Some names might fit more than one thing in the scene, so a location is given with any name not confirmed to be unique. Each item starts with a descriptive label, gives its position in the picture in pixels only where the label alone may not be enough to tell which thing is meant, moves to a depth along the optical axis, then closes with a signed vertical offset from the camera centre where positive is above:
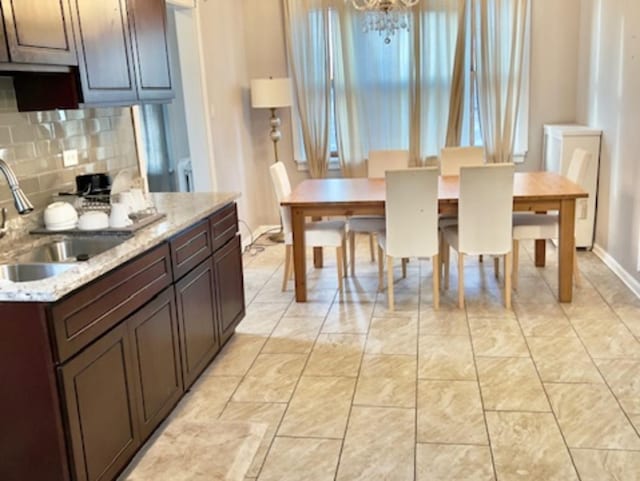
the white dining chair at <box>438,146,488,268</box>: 5.09 -0.35
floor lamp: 5.73 +0.33
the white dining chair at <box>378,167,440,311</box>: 3.84 -0.64
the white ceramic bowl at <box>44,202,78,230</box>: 2.68 -0.35
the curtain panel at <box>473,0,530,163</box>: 5.70 +0.44
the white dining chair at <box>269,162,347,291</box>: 4.34 -0.78
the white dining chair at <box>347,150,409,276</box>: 5.22 -0.37
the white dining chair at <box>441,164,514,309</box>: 3.79 -0.64
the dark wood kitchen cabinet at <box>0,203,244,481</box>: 1.89 -0.83
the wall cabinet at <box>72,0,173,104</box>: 2.66 +0.41
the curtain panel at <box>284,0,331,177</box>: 5.96 +0.55
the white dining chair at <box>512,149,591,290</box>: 4.19 -0.78
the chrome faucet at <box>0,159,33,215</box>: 2.13 -0.19
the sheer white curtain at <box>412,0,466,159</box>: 5.77 +0.46
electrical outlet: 3.07 -0.10
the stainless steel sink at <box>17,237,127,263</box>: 2.52 -0.47
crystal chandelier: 4.10 +0.78
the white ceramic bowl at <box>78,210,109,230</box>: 2.66 -0.38
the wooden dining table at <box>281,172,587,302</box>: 3.96 -0.57
